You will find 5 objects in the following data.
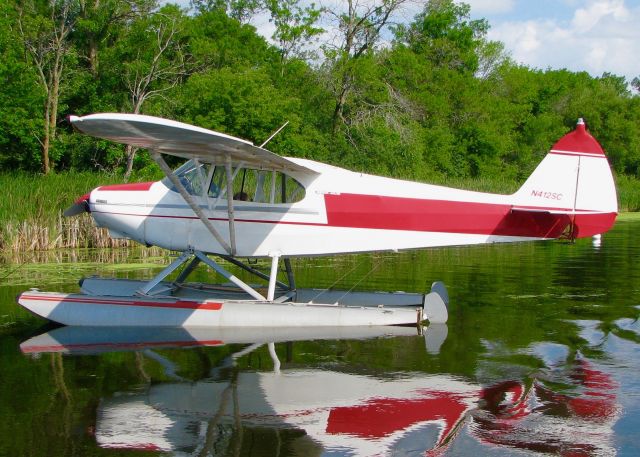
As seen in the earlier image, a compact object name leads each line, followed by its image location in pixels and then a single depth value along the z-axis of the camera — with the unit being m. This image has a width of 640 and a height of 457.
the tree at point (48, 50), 30.50
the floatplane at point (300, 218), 10.02
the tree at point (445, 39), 53.88
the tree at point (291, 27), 41.69
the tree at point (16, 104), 28.25
